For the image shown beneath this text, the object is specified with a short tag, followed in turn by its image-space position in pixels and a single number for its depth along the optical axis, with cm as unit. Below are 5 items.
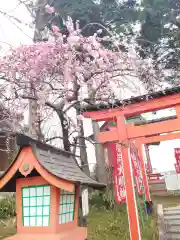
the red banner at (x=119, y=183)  615
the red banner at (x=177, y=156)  1148
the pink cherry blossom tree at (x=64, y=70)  462
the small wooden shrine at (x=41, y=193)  270
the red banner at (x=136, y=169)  656
